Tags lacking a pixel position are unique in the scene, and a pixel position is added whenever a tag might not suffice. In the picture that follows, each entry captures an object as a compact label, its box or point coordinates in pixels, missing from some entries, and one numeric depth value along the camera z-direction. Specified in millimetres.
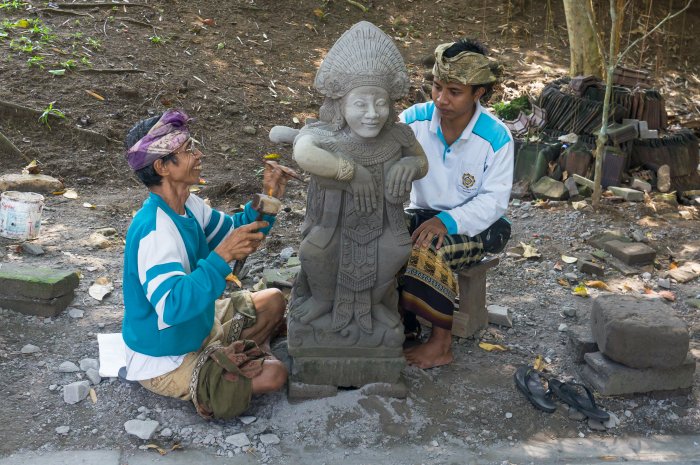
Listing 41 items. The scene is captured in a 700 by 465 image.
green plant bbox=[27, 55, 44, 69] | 7469
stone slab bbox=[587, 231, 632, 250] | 5695
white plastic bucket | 4973
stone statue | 3268
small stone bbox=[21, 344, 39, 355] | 3867
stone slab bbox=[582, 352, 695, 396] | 3787
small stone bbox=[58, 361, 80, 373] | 3740
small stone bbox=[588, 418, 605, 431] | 3590
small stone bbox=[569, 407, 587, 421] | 3650
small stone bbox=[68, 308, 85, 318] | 4250
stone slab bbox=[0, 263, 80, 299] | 4137
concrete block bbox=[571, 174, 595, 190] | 6602
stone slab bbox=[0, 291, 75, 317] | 4172
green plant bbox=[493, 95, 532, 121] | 7715
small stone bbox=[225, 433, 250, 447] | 3307
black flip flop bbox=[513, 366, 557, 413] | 3682
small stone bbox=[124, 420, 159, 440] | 3297
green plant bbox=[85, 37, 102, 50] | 8062
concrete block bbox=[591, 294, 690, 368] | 3717
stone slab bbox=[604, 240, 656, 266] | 5418
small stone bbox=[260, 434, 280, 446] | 3338
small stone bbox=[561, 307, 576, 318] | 4676
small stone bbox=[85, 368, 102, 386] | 3652
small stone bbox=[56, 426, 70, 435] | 3318
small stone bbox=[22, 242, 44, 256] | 4922
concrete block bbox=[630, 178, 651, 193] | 6672
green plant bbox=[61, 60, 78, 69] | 7570
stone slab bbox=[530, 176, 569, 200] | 6535
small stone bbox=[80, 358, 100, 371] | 3770
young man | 3885
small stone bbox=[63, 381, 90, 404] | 3516
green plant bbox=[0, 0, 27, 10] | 8354
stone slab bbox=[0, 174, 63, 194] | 5887
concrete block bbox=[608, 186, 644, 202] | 6488
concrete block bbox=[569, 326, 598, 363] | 4059
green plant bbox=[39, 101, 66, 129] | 6855
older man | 3113
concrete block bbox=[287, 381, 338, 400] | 3598
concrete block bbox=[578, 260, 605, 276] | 5223
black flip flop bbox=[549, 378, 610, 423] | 3613
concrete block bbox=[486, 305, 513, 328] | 4500
